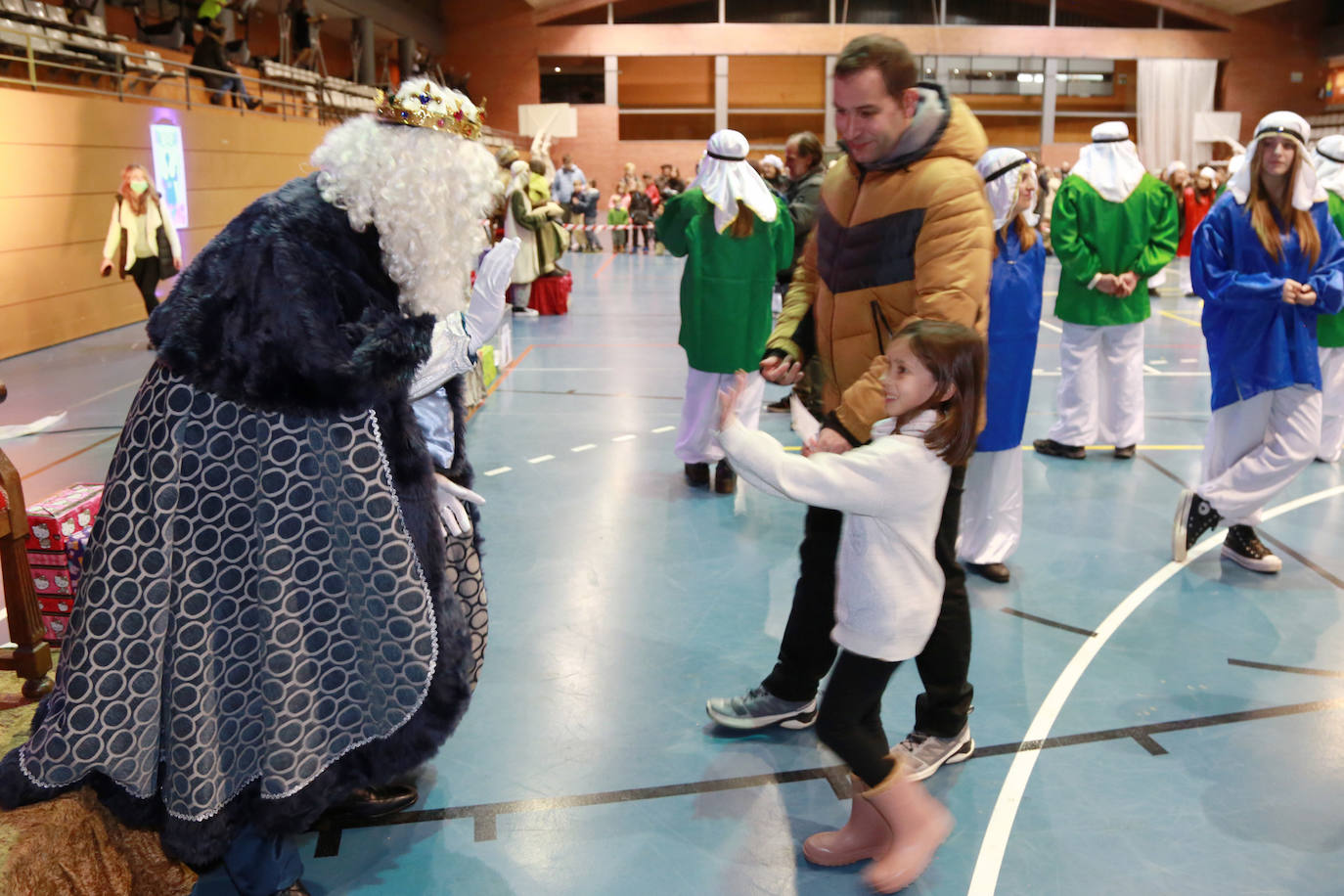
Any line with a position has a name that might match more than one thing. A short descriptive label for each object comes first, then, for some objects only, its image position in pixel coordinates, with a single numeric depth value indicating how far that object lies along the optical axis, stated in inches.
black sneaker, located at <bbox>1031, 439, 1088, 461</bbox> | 241.3
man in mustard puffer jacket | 94.3
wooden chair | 99.3
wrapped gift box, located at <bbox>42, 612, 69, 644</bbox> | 122.4
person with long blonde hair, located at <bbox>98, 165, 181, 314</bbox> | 369.1
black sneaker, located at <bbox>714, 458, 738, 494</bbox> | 216.5
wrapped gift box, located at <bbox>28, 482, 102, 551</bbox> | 118.8
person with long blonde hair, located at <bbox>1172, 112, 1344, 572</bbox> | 157.6
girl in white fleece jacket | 86.4
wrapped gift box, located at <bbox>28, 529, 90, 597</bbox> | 118.0
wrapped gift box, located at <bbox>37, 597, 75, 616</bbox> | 120.9
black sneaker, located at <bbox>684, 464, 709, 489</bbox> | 221.6
